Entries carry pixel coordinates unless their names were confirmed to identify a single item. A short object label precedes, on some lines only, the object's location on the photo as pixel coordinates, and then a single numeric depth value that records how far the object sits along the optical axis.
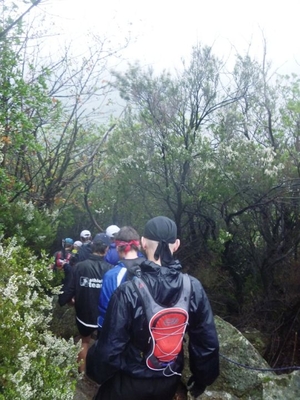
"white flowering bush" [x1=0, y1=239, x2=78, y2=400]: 2.62
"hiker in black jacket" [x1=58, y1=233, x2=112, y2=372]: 5.54
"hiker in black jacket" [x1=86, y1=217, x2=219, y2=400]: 2.52
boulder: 4.38
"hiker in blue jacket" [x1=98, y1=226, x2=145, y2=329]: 3.32
